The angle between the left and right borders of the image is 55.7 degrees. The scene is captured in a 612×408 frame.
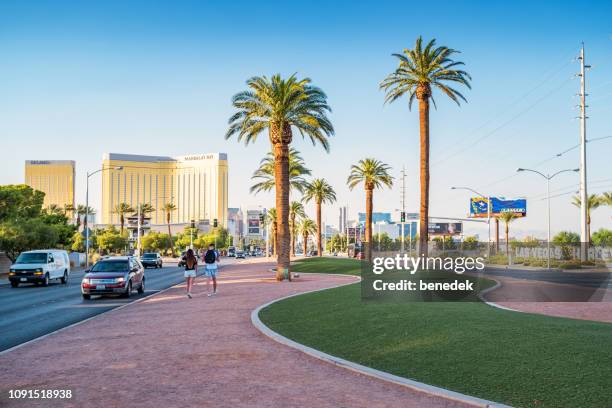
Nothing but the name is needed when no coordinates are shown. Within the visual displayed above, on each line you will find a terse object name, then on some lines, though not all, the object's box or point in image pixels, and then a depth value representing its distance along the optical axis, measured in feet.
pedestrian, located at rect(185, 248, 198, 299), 70.44
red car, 73.36
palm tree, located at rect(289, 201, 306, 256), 316.01
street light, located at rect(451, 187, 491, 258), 223.47
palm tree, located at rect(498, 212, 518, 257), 362.57
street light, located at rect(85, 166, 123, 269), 184.13
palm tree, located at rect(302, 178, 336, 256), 278.87
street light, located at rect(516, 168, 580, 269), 182.64
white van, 99.50
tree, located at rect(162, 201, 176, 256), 400.02
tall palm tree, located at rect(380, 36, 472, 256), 116.37
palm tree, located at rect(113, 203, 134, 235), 384.88
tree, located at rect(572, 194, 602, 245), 290.56
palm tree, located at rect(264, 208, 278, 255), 306.55
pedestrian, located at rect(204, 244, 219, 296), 74.84
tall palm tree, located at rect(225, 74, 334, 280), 110.32
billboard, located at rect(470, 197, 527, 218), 390.83
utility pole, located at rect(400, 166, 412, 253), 313.32
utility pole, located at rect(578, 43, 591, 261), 143.13
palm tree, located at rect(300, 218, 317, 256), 455.46
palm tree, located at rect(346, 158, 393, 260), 210.59
